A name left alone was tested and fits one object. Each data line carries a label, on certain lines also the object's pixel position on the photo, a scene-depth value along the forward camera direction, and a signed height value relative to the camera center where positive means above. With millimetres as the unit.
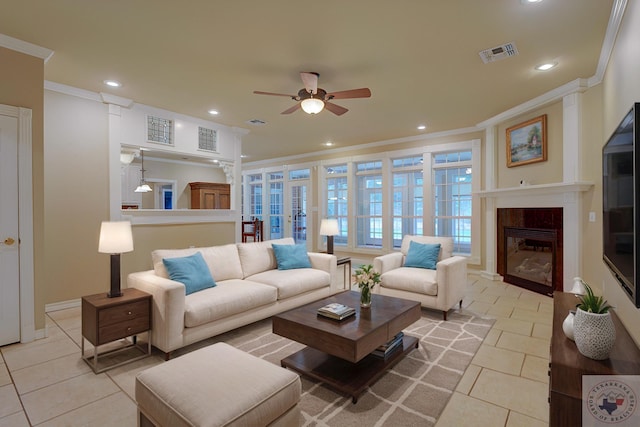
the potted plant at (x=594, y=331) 1509 -574
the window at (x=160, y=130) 4609 +1229
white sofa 2625 -774
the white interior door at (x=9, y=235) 2871 -189
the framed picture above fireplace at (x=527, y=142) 4504 +1035
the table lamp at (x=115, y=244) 2704 -262
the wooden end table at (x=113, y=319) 2439 -838
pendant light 5315 +470
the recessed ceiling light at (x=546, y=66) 3355 +1553
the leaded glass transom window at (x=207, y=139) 5242 +1238
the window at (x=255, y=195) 9852 +553
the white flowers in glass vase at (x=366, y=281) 2664 -573
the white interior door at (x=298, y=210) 8570 +73
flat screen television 1497 +53
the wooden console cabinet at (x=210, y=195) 6090 +344
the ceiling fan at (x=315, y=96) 3160 +1201
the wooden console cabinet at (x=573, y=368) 1306 -715
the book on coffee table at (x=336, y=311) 2438 -774
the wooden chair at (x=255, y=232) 8625 -538
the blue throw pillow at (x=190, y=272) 3004 -571
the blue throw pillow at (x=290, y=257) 4055 -570
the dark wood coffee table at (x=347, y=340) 2121 -898
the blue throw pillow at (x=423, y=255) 4066 -563
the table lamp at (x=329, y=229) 4719 -244
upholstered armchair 3518 -734
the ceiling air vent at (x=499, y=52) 2984 +1535
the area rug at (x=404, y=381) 1930 -1223
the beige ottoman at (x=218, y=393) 1328 -808
